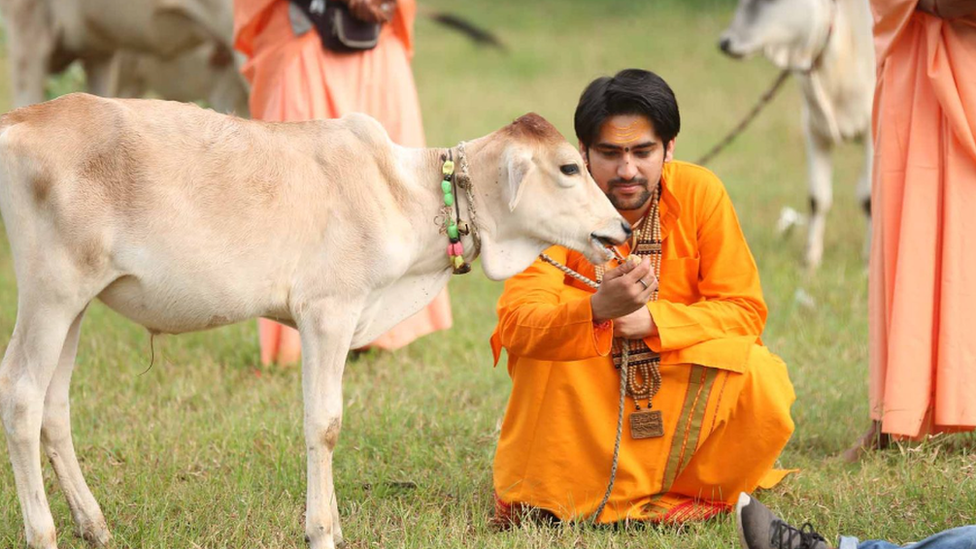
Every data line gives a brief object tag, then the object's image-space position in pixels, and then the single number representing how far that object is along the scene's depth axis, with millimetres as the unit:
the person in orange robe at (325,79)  10266
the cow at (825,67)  14180
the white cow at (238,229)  6035
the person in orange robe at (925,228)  7828
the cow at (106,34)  13680
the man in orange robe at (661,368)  6918
